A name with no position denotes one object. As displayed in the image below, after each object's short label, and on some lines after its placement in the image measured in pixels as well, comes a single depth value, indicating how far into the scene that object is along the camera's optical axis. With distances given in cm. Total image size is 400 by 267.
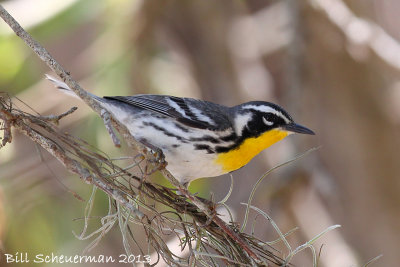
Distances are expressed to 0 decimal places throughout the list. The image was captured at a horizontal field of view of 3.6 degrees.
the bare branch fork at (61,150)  274
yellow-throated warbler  282
